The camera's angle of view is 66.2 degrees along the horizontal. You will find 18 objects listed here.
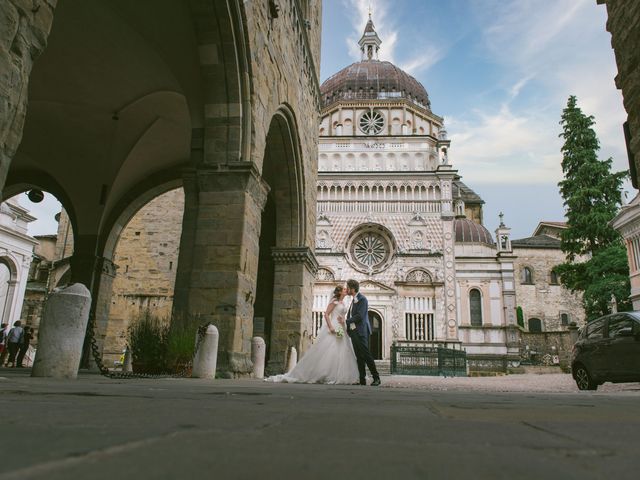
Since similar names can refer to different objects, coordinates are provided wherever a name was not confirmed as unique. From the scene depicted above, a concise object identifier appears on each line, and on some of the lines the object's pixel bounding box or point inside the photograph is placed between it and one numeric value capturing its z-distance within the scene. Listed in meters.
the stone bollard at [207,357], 5.91
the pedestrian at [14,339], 12.98
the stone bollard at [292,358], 10.64
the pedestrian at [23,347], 13.06
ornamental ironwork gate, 20.32
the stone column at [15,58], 3.07
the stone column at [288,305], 11.01
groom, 6.75
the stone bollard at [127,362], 11.06
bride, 7.04
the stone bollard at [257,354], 9.22
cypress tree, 19.56
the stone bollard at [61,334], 4.79
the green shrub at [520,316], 40.53
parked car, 7.95
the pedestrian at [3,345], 13.52
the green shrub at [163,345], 6.18
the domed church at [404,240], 31.86
